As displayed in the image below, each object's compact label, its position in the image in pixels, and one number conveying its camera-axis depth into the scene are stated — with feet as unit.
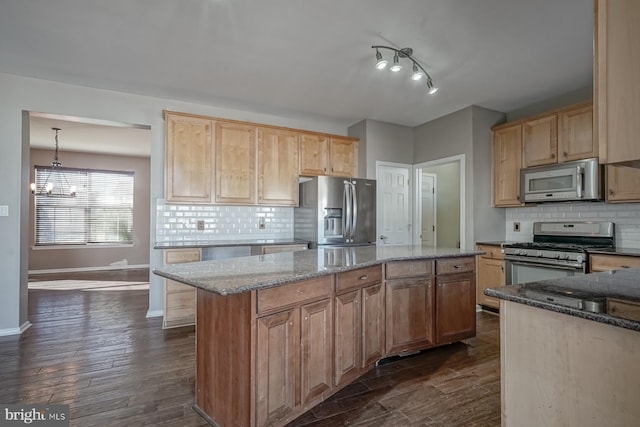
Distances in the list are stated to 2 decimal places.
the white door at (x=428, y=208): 18.97
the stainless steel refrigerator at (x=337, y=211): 13.89
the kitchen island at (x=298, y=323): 5.25
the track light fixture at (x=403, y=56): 8.90
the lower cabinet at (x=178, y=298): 11.47
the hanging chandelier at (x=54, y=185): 21.83
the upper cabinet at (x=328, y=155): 15.05
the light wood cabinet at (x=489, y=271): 12.82
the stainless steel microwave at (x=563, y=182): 11.13
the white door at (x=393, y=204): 16.15
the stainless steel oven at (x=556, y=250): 10.63
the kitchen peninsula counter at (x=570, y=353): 3.06
